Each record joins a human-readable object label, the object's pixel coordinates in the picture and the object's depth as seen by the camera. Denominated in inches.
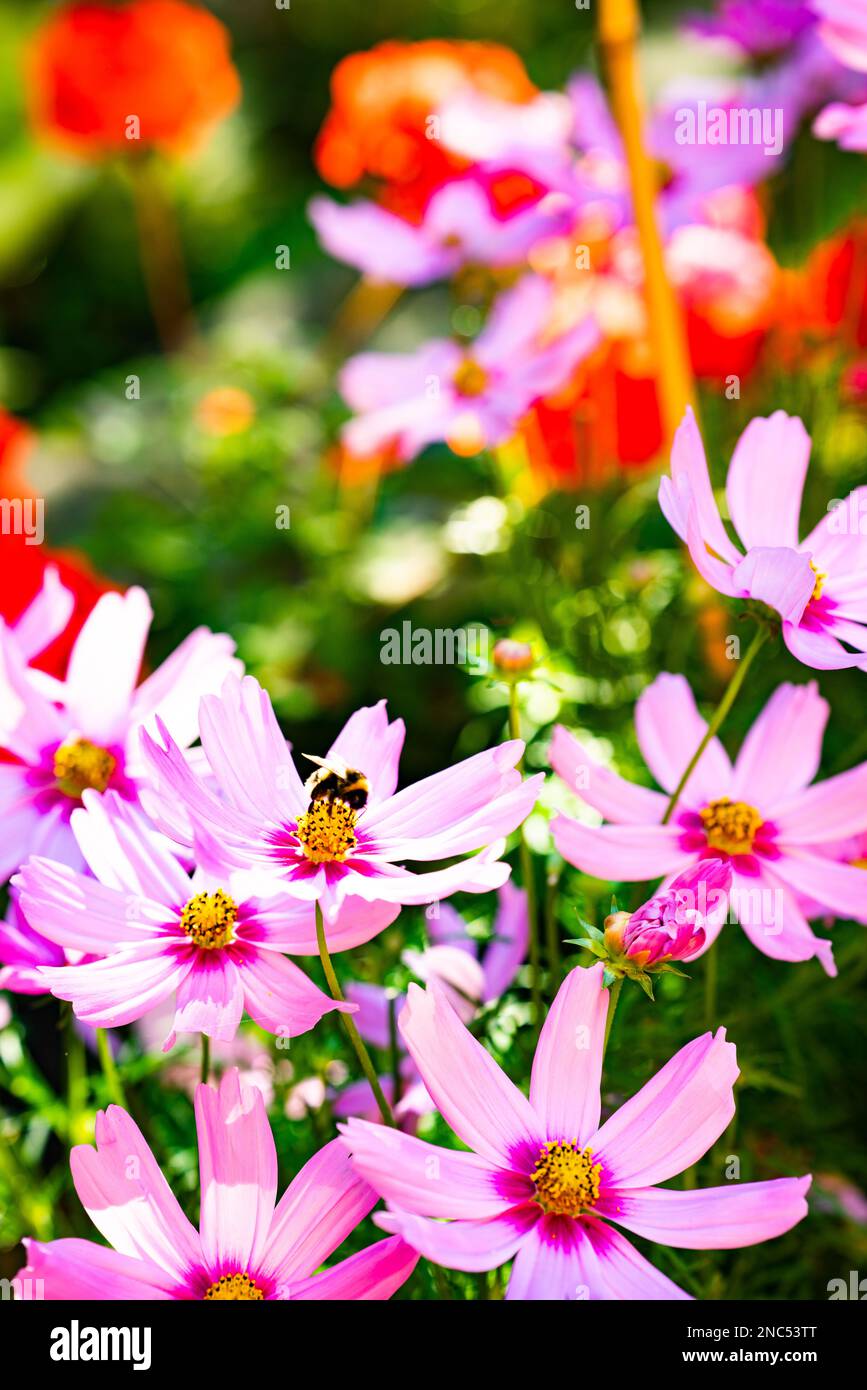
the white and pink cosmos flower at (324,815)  10.2
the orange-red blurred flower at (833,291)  25.8
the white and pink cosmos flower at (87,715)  13.0
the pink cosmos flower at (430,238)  24.5
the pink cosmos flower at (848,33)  15.3
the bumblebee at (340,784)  10.7
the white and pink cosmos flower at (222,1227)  10.4
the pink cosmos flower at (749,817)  12.2
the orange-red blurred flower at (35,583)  22.3
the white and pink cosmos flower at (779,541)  10.7
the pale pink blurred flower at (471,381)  20.3
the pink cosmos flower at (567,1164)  9.8
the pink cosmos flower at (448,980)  13.5
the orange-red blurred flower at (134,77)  39.8
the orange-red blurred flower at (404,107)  28.8
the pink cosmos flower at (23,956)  11.6
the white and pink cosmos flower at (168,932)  10.2
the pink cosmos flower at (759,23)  25.3
